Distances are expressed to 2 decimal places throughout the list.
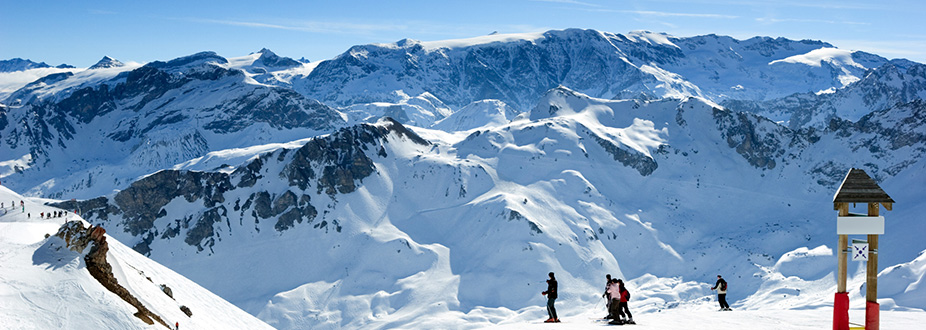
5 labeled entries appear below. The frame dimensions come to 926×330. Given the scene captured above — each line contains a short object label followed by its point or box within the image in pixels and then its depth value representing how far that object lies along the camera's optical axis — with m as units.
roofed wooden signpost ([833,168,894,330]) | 23.84
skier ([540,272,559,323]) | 39.25
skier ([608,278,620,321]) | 35.16
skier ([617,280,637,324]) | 35.31
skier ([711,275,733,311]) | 47.47
